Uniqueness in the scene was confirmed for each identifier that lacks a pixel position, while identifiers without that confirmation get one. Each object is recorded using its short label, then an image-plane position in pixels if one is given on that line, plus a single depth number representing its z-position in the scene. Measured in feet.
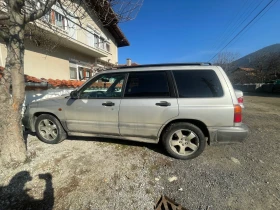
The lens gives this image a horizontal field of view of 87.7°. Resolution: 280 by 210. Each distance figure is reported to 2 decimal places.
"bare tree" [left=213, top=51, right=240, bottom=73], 116.37
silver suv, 8.68
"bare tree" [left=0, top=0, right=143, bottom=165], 7.89
